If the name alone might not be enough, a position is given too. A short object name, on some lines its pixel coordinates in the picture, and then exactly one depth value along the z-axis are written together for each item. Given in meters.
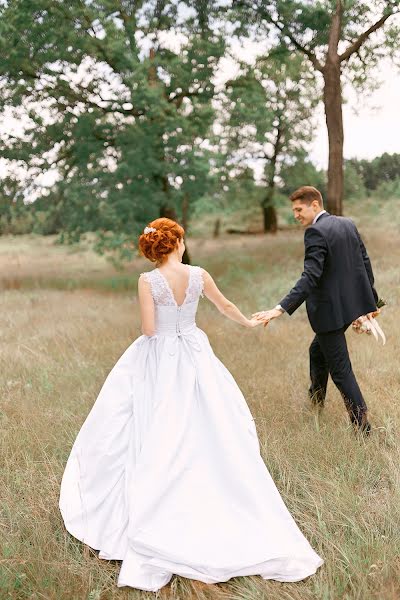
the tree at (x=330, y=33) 14.96
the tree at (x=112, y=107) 14.89
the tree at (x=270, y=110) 16.19
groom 5.11
